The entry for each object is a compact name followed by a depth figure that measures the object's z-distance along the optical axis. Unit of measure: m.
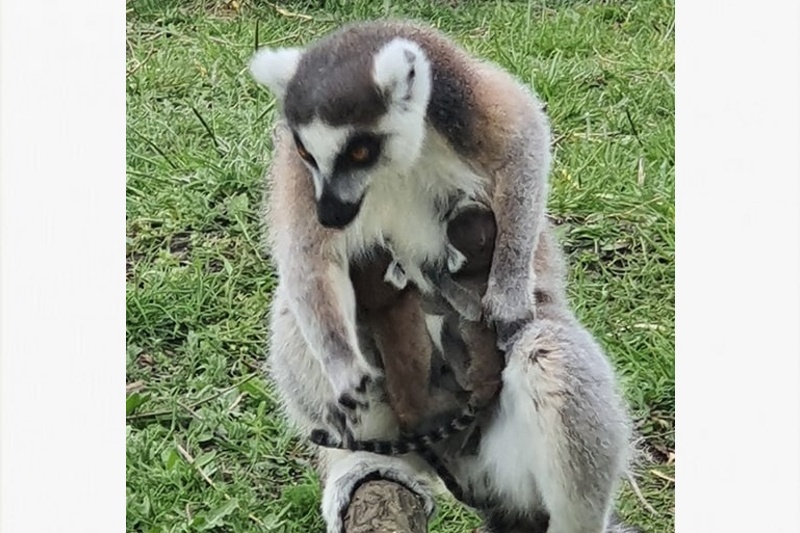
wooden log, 1.97
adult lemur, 1.94
